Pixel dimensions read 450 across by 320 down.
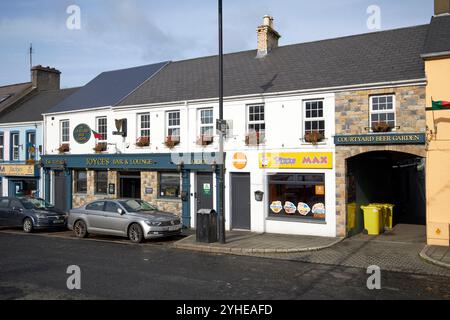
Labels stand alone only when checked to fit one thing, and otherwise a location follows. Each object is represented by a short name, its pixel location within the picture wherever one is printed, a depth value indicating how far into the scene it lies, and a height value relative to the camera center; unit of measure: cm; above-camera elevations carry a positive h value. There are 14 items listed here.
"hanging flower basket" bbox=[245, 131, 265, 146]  1708 +141
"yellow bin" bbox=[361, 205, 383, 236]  1608 -182
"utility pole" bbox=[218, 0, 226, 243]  1401 +151
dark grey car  1795 -174
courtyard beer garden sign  1365 +110
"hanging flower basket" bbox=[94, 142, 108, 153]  2117 +136
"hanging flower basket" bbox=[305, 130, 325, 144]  1552 +130
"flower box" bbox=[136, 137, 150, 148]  1983 +149
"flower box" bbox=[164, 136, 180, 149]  1900 +146
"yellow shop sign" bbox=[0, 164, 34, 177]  2422 +28
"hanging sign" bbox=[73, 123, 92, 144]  2206 +216
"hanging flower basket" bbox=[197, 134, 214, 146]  1825 +144
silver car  1485 -171
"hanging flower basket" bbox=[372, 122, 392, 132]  1431 +151
